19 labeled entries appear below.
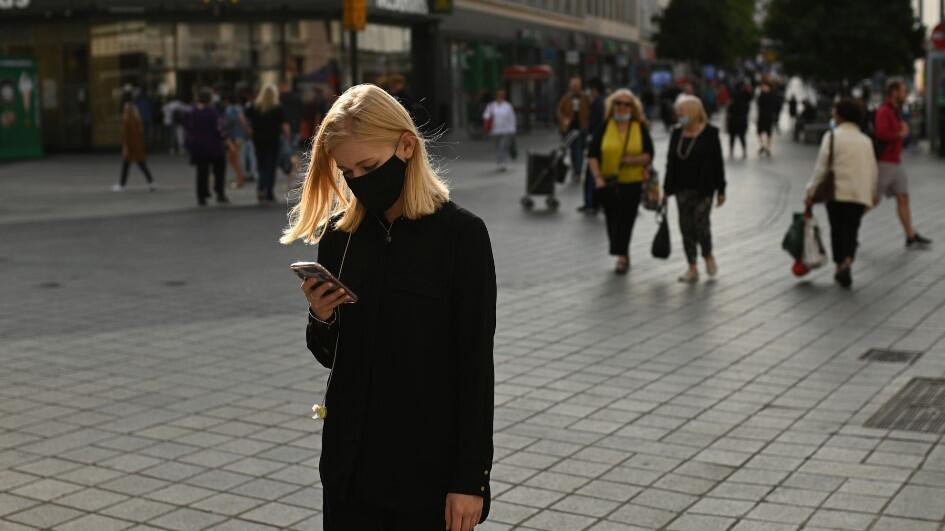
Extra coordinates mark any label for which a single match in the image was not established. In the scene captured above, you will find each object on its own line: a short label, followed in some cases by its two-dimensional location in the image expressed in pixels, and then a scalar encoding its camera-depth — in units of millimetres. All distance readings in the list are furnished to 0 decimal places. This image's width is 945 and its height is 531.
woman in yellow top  12922
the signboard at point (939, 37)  28844
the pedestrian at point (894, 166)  14578
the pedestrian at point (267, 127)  20438
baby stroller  19609
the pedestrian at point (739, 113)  31828
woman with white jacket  11781
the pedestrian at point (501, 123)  28125
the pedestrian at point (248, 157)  25875
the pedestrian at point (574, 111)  23516
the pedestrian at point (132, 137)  23094
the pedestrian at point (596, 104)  21344
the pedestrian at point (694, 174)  12320
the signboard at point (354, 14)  15789
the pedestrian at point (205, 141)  20484
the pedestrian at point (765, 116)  32312
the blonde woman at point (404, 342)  3168
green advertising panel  32188
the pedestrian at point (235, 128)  24077
